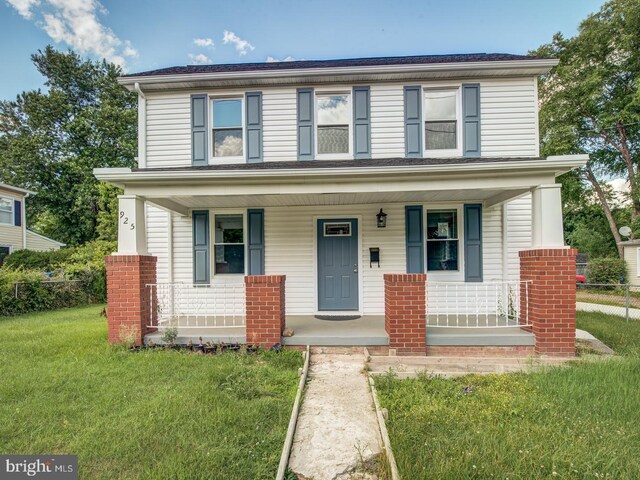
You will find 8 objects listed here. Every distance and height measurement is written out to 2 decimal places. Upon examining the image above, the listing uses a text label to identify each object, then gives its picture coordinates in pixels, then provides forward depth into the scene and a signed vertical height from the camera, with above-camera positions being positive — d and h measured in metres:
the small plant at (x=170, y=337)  4.96 -1.31
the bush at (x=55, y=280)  8.56 -0.79
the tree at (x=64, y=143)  21.05 +7.53
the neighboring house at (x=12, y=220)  15.05 +1.65
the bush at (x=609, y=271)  15.43 -1.11
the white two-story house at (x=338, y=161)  6.50 +1.85
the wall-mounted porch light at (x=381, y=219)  6.57 +0.64
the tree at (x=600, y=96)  16.41 +8.15
